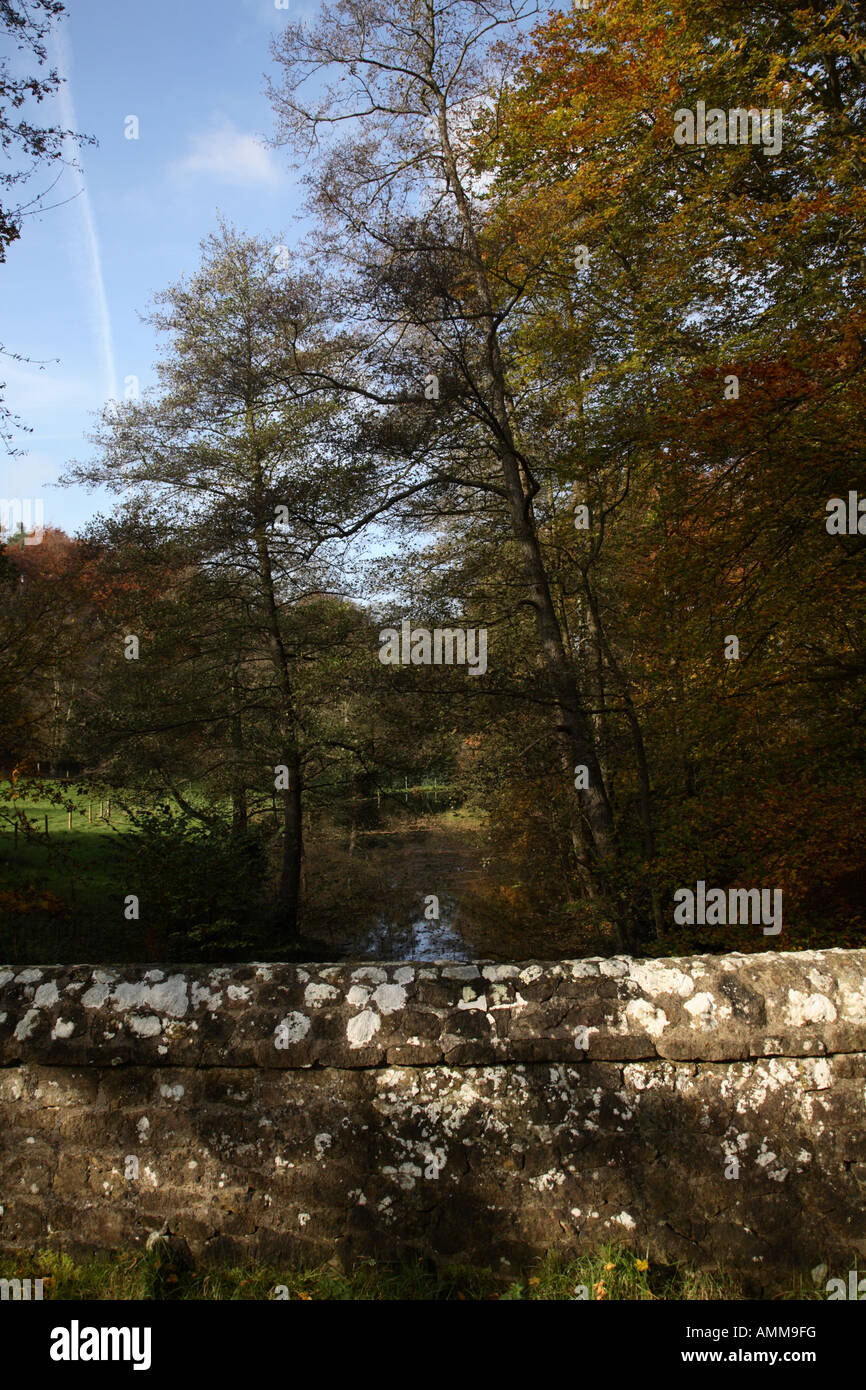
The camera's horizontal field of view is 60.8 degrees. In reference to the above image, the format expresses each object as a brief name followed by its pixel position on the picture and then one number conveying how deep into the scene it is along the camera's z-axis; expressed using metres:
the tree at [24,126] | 7.79
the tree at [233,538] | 10.90
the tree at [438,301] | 9.08
